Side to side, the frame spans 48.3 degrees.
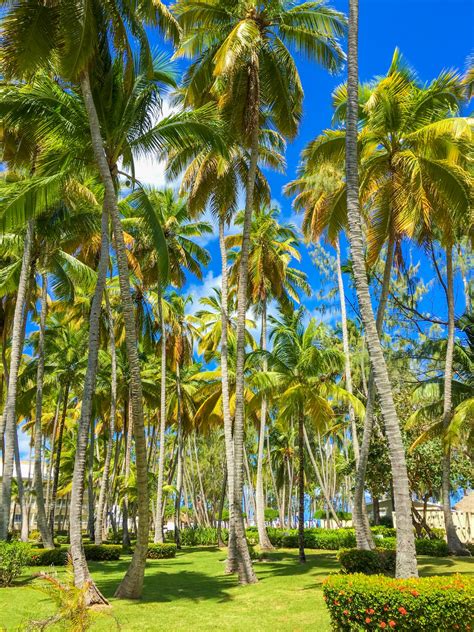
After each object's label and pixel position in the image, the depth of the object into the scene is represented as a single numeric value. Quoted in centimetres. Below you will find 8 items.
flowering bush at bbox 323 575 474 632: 682
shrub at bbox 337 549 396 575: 1312
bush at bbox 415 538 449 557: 2078
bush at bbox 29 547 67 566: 1900
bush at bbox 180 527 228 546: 3625
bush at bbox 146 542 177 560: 2342
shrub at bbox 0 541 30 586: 1314
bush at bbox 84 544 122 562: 2153
